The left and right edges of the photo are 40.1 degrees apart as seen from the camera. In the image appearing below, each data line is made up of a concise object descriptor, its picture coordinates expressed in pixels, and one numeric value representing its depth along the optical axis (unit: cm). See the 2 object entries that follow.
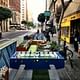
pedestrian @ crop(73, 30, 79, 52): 844
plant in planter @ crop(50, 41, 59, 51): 468
